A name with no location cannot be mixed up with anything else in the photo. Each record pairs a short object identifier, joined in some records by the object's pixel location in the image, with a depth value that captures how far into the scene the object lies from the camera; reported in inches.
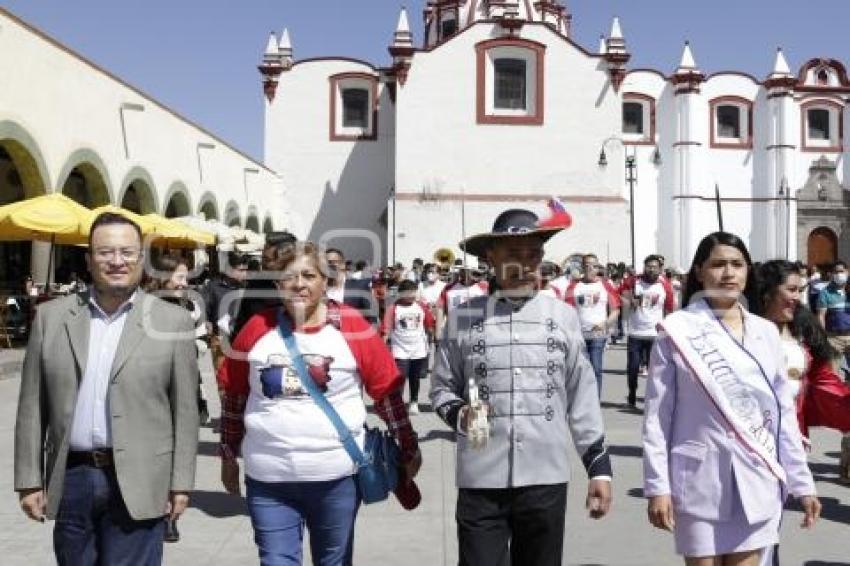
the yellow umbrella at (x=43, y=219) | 474.9
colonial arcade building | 594.2
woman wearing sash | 122.1
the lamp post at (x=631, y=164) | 1171.9
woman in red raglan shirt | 132.9
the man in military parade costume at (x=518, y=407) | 131.9
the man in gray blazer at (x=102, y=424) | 123.1
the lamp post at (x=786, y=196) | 1523.1
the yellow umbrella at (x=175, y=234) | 611.2
